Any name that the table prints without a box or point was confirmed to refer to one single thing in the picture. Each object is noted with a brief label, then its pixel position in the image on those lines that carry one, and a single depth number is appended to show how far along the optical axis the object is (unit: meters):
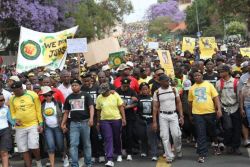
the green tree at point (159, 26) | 109.44
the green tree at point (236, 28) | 74.00
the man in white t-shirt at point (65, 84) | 11.33
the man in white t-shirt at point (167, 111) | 10.34
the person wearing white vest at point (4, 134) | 9.73
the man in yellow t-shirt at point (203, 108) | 10.34
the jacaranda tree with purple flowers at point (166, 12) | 126.50
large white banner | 15.33
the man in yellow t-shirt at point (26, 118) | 9.81
